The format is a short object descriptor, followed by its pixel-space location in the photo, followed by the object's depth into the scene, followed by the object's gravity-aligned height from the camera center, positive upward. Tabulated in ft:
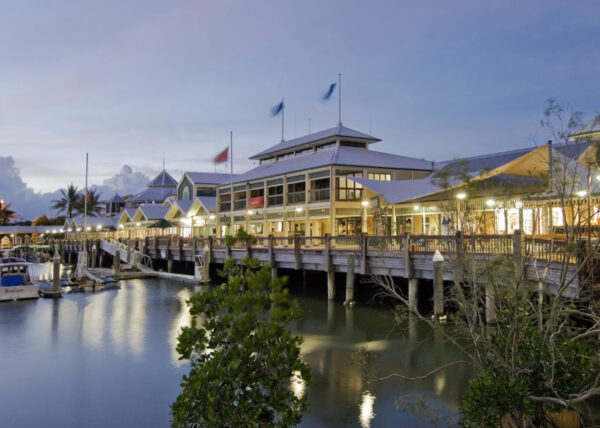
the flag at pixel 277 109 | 178.70 +42.39
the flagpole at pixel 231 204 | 173.31 +9.96
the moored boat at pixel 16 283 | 107.96 -10.57
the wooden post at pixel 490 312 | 61.72 -9.38
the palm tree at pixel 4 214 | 373.36 +14.70
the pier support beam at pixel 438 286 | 68.23 -6.77
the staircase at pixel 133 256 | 161.27 -7.18
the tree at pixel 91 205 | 339.40 +19.25
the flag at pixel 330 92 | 160.45 +43.38
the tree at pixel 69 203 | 355.77 +21.28
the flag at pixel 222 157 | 167.94 +24.63
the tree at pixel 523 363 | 28.22 -7.59
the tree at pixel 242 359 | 23.76 -5.83
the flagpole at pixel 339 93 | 157.58 +42.73
